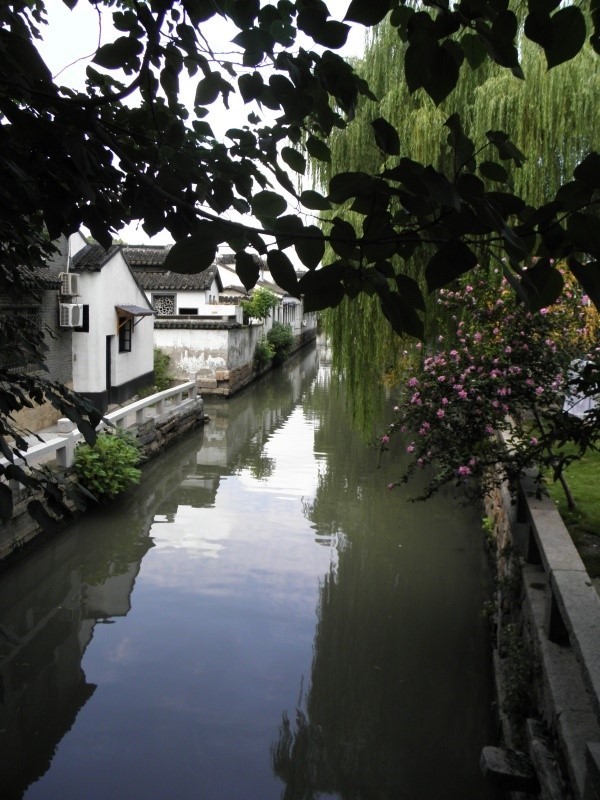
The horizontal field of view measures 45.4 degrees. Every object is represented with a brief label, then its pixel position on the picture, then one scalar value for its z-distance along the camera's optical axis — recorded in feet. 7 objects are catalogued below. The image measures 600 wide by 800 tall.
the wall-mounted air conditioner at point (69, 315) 40.50
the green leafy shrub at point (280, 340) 94.73
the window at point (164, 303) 79.41
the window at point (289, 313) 121.19
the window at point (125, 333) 49.67
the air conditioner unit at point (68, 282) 40.16
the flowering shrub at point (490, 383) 17.80
